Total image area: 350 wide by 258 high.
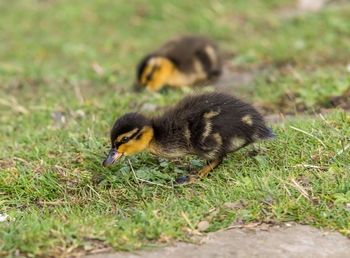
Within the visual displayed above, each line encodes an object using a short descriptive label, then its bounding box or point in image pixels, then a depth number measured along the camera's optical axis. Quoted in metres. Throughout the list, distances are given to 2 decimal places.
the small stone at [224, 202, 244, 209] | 6.24
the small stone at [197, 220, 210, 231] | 5.90
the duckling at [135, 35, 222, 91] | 13.05
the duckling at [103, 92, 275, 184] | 7.06
